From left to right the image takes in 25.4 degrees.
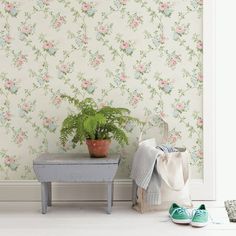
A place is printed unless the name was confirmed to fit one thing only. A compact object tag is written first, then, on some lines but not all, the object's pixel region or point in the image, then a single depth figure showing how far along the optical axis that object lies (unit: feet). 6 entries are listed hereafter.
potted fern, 12.21
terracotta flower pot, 12.32
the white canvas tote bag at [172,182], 11.80
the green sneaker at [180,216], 10.95
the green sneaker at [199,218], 10.79
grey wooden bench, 11.86
